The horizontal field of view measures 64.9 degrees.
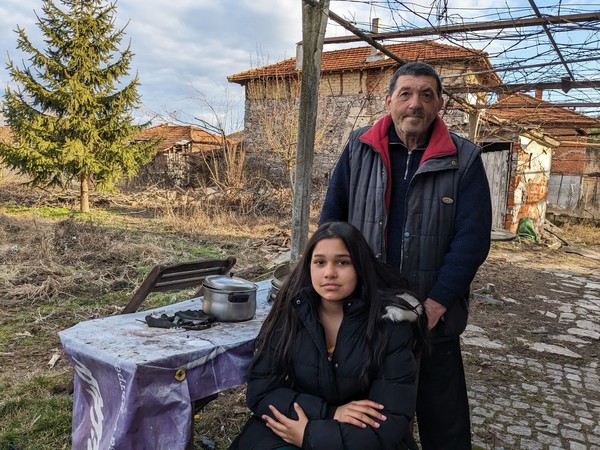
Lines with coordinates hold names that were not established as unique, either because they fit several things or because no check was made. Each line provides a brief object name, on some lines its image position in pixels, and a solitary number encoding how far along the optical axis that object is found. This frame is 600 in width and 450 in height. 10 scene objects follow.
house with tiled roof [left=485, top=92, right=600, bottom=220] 16.69
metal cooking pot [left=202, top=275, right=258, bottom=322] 2.52
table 1.95
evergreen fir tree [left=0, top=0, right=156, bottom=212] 14.55
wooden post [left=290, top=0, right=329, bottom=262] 3.78
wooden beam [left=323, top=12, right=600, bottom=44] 4.85
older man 2.19
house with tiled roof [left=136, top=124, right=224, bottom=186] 17.28
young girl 1.93
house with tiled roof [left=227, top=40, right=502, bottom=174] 15.53
